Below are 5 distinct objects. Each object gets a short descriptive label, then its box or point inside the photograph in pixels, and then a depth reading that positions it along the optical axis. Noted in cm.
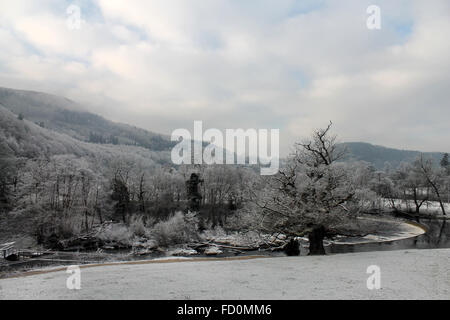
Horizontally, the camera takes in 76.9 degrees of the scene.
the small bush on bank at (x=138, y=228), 4145
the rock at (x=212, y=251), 3095
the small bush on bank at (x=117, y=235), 3756
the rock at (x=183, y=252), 3044
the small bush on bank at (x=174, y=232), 3572
